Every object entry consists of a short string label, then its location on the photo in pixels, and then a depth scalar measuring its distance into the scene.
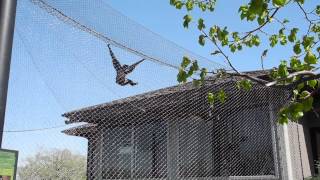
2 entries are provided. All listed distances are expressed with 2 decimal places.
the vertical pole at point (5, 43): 2.69
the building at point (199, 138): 7.36
